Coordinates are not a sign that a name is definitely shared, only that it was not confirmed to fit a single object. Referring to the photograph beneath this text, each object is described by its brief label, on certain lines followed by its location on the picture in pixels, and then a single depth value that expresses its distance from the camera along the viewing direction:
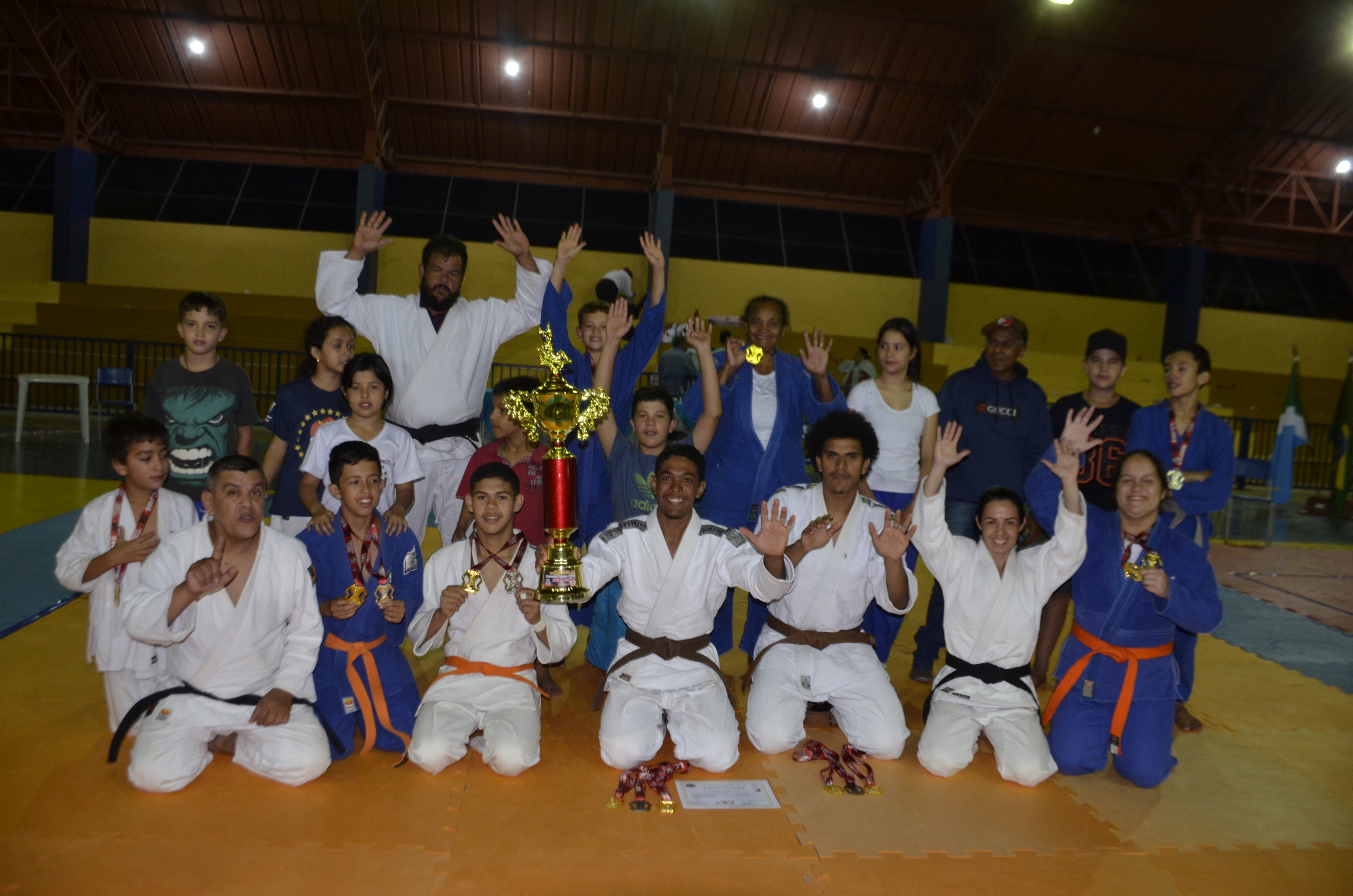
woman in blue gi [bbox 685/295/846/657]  4.57
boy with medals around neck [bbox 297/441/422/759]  3.44
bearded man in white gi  4.30
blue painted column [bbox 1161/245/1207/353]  17.09
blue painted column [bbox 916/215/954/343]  16.44
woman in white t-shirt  4.51
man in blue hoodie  4.53
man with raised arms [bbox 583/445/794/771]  3.46
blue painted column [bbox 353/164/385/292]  15.42
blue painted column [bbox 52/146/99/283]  15.42
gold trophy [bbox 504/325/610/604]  2.84
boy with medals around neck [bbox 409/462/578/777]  3.38
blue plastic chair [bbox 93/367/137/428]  11.93
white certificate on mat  3.10
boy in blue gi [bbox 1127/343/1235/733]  4.08
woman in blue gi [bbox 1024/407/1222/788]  3.51
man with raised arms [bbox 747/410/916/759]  3.62
